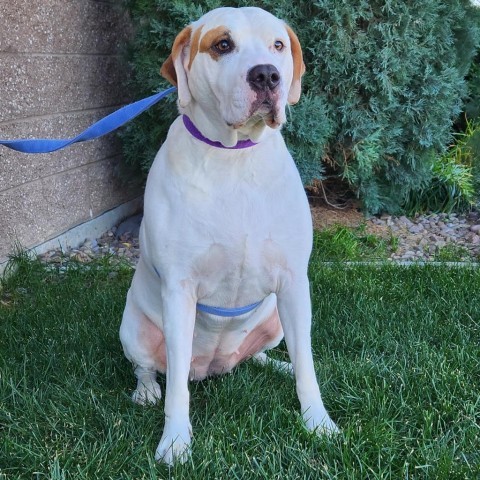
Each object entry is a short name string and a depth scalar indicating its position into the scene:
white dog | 2.22
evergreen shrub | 4.70
